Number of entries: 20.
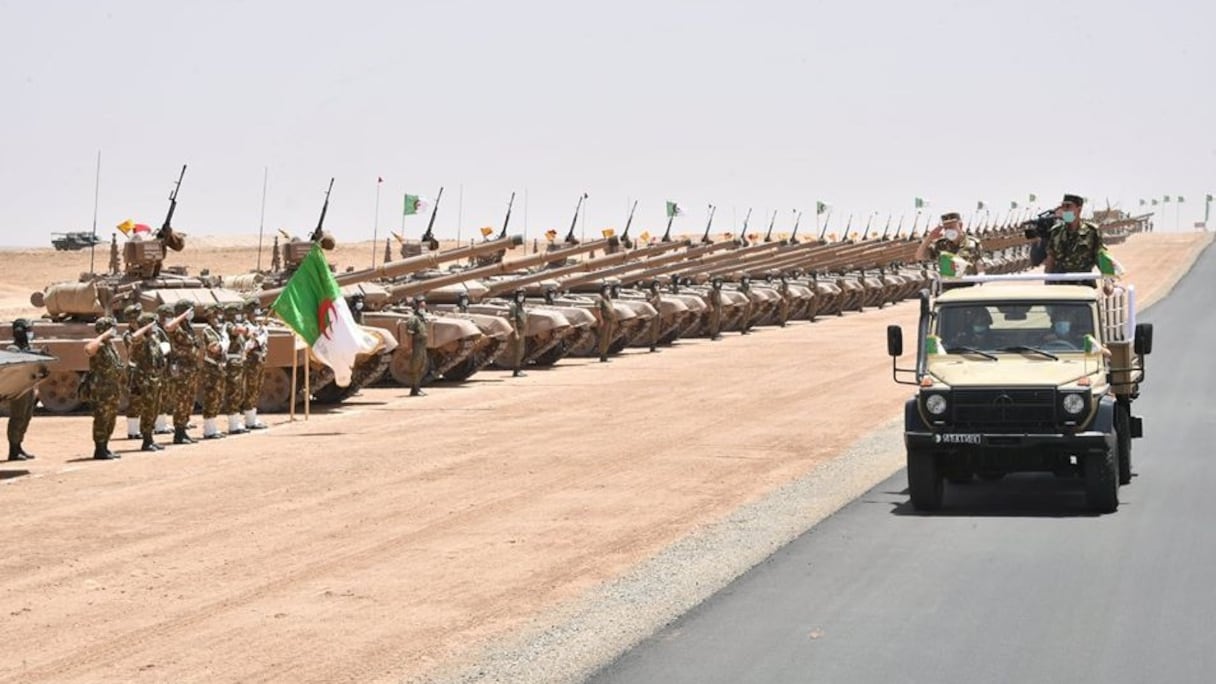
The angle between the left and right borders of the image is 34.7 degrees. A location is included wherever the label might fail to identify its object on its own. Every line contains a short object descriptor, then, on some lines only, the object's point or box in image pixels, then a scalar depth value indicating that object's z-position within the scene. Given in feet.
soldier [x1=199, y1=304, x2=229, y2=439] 80.84
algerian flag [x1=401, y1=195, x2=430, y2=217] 130.11
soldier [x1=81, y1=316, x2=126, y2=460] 71.92
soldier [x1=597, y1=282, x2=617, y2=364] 132.98
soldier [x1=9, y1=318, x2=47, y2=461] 73.15
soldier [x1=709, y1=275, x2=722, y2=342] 159.74
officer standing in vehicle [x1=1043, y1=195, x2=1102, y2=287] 63.41
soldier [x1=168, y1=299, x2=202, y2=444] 78.12
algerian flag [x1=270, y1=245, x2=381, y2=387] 85.15
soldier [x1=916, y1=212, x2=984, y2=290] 69.10
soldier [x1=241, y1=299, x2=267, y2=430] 84.33
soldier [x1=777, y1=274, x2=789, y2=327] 182.39
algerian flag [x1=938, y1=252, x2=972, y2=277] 64.34
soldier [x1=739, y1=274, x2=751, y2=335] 169.58
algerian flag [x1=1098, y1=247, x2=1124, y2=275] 62.80
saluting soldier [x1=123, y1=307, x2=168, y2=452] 74.95
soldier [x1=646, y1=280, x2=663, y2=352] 144.77
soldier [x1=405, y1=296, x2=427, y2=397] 102.37
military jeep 51.21
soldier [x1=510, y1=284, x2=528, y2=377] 116.98
